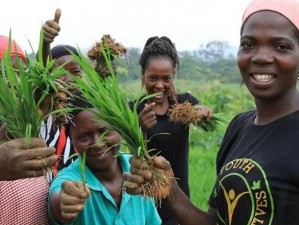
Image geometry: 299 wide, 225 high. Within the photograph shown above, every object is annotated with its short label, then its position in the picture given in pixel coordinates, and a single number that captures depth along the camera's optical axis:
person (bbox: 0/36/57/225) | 2.12
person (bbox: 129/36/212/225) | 4.28
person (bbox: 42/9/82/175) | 3.29
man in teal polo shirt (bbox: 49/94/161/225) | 2.73
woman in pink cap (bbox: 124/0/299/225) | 2.13
